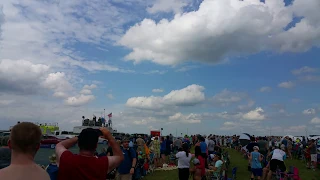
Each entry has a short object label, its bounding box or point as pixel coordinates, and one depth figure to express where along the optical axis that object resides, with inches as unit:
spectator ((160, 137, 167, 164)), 553.5
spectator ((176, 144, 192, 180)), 294.4
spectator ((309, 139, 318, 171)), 518.7
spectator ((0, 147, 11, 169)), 132.7
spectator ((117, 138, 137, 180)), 237.5
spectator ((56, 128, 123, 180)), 86.2
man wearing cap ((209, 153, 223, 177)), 303.5
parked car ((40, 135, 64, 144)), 962.7
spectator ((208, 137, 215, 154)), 468.5
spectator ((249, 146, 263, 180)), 339.7
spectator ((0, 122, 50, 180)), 68.4
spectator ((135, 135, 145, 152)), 428.1
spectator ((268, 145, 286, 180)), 325.0
